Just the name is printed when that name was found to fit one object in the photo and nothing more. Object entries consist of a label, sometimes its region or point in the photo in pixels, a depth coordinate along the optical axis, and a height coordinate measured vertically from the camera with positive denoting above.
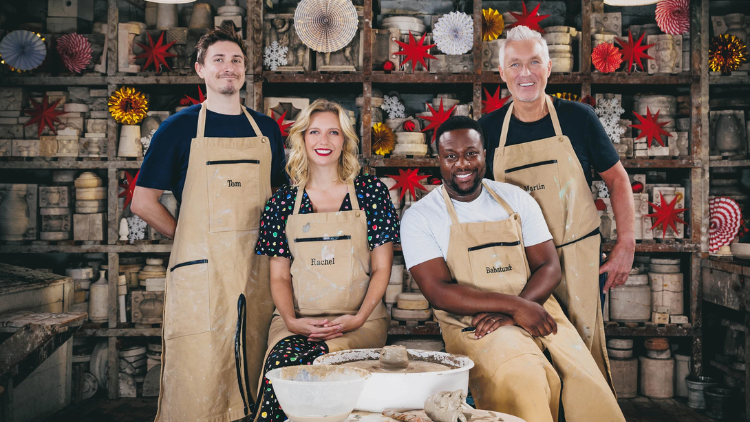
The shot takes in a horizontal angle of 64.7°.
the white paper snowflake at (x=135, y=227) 4.16 -0.11
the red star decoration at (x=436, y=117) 4.11 +0.70
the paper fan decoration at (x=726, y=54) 4.14 +1.19
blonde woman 2.52 -0.11
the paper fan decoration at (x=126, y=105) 4.09 +0.73
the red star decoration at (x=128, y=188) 4.15 +0.16
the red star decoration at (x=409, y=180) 4.10 +0.26
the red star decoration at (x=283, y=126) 4.10 +0.61
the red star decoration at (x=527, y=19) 4.10 +1.39
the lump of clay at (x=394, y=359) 1.70 -0.41
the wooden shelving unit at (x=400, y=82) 4.05 +0.75
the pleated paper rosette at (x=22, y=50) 4.09 +1.10
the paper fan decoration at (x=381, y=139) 4.07 +0.53
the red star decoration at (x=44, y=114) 4.17 +0.67
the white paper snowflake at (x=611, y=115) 4.10 +0.74
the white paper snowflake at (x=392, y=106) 4.25 +0.80
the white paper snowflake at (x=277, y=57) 4.09 +1.09
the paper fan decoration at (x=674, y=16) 4.07 +1.42
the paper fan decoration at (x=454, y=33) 4.07 +1.27
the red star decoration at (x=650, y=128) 4.08 +0.65
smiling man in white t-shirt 2.02 -0.27
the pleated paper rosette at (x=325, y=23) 3.99 +1.30
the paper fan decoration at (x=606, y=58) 4.04 +1.12
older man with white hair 2.67 +0.24
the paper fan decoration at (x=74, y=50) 4.13 +1.12
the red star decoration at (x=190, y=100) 4.10 +0.79
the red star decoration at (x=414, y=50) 4.07 +1.15
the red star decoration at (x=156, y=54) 4.08 +1.09
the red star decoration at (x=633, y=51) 4.06 +1.17
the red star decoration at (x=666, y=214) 4.07 +0.06
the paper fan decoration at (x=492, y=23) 4.15 +1.37
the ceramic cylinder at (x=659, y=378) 4.07 -1.07
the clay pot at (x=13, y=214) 4.07 -0.04
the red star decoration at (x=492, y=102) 4.07 +0.81
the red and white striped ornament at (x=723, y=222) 4.25 +0.02
